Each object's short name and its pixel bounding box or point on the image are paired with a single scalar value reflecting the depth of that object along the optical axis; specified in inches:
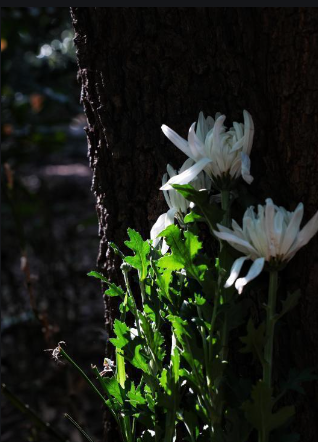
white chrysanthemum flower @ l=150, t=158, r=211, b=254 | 78.3
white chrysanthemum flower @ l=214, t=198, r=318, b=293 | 75.1
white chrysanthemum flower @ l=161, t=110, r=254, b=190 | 76.7
